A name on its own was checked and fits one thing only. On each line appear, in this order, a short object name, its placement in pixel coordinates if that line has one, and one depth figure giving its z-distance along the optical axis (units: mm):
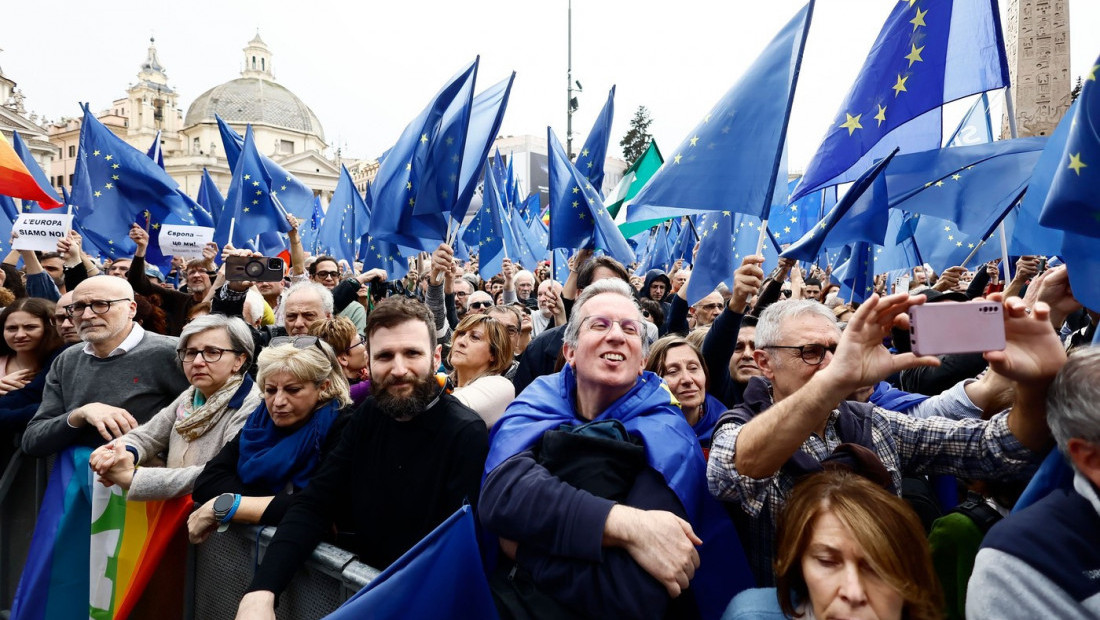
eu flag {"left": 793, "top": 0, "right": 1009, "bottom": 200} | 3373
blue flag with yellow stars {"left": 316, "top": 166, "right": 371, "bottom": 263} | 9773
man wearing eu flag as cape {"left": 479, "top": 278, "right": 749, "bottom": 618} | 1708
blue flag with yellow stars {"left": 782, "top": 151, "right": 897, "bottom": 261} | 3723
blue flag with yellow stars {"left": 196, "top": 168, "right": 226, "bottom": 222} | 10531
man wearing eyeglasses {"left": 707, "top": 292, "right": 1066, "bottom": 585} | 1620
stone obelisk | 12578
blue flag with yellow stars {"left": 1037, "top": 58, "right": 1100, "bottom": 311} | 1837
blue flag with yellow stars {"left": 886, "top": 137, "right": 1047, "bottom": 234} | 4059
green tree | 47344
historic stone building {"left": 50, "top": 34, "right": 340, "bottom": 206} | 67688
